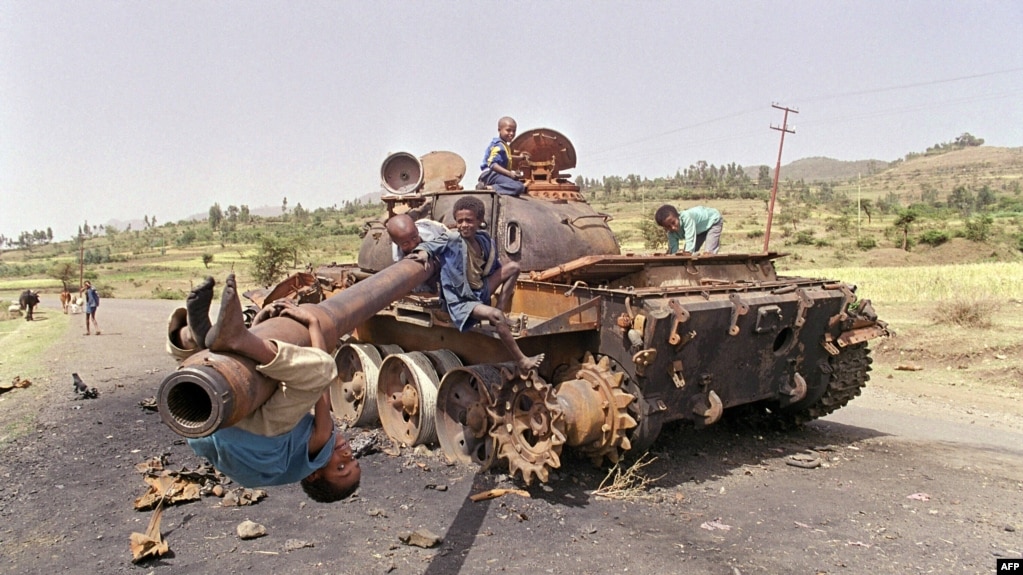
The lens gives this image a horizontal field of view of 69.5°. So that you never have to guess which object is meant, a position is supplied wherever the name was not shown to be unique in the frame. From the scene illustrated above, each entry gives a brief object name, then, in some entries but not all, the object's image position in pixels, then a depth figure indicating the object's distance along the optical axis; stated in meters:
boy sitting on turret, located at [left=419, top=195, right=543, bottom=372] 3.90
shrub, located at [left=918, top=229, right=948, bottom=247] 30.91
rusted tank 5.70
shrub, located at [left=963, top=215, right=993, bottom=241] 30.34
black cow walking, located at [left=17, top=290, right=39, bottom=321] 21.61
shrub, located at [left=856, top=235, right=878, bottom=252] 31.28
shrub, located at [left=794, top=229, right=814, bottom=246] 33.34
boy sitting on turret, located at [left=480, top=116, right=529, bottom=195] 7.63
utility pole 21.20
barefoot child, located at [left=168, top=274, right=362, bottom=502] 2.08
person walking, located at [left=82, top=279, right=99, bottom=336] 16.86
